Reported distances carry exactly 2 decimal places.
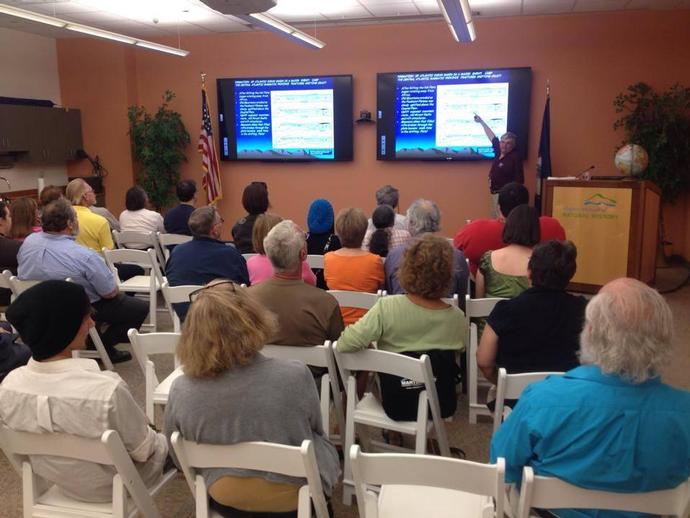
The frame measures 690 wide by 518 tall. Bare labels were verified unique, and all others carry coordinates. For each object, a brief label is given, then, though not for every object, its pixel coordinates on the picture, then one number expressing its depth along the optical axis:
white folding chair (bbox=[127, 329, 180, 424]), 2.57
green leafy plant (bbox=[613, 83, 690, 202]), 6.67
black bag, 2.48
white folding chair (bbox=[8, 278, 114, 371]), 3.65
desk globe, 6.10
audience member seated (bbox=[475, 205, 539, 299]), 3.33
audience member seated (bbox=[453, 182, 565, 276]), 4.05
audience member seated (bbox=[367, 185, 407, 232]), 5.07
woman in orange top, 3.46
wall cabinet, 7.64
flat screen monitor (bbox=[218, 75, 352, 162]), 8.06
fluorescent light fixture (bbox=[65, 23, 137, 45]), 5.86
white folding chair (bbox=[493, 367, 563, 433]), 2.13
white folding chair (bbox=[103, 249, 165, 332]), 4.57
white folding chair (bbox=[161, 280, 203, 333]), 3.45
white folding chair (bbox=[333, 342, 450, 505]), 2.25
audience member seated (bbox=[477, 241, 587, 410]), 2.46
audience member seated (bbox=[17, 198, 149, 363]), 3.80
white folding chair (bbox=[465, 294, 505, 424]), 3.12
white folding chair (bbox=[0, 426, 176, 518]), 1.82
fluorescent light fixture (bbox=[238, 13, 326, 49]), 5.73
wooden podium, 5.86
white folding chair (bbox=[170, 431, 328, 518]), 1.65
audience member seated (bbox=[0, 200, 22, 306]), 4.15
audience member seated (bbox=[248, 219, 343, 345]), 2.63
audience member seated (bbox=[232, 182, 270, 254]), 4.66
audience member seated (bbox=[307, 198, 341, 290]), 4.38
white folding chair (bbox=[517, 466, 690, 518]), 1.54
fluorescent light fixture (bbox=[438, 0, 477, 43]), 4.83
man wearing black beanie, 1.85
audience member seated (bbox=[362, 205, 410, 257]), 4.14
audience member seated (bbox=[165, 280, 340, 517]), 1.77
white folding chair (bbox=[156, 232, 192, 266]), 5.35
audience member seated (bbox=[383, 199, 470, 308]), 3.52
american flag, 8.36
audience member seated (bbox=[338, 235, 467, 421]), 2.53
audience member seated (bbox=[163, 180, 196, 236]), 5.67
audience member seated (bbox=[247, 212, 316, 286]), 3.56
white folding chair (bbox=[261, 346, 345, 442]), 2.43
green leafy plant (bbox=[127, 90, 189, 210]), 8.48
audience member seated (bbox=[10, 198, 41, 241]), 4.32
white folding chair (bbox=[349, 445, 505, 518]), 1.49
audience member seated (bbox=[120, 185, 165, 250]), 5.71
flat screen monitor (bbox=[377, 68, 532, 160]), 7.39
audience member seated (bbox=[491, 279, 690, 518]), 1.54
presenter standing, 7.16
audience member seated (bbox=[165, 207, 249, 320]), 3.78
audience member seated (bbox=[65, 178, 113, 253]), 4.92
